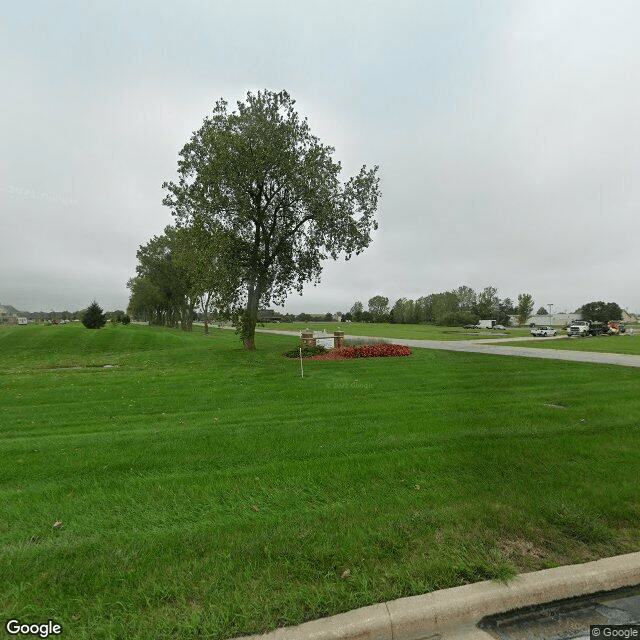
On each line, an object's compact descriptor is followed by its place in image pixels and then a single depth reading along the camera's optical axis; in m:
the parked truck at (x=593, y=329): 41.75
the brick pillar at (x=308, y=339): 18.77
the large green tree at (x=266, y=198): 16.96
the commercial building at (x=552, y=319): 110.36
